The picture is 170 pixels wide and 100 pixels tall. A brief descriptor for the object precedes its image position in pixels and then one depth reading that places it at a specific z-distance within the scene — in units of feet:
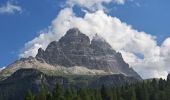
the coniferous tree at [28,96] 522.51
